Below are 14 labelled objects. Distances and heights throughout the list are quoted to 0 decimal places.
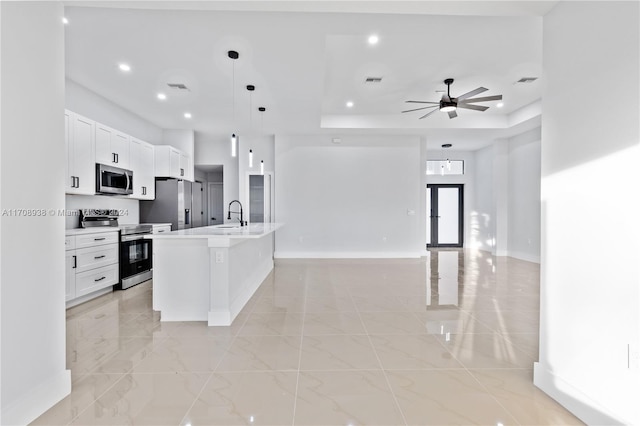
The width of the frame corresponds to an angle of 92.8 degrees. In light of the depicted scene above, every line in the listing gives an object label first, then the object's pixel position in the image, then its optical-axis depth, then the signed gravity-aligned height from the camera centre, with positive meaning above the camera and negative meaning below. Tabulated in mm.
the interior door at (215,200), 9648 +301
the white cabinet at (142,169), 5176 +711
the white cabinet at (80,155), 3805 +711
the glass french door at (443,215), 9492 -159
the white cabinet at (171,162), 5863 +955
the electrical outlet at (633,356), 1412 -682
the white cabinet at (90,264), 3582 -699
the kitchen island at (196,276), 3010 -674
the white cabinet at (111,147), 4328 +938
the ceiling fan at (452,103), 4491 +1617
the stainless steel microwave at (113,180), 4301 +436
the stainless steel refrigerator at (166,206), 5730 +61
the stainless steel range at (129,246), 4387 -570
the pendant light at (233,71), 3456 +1773
